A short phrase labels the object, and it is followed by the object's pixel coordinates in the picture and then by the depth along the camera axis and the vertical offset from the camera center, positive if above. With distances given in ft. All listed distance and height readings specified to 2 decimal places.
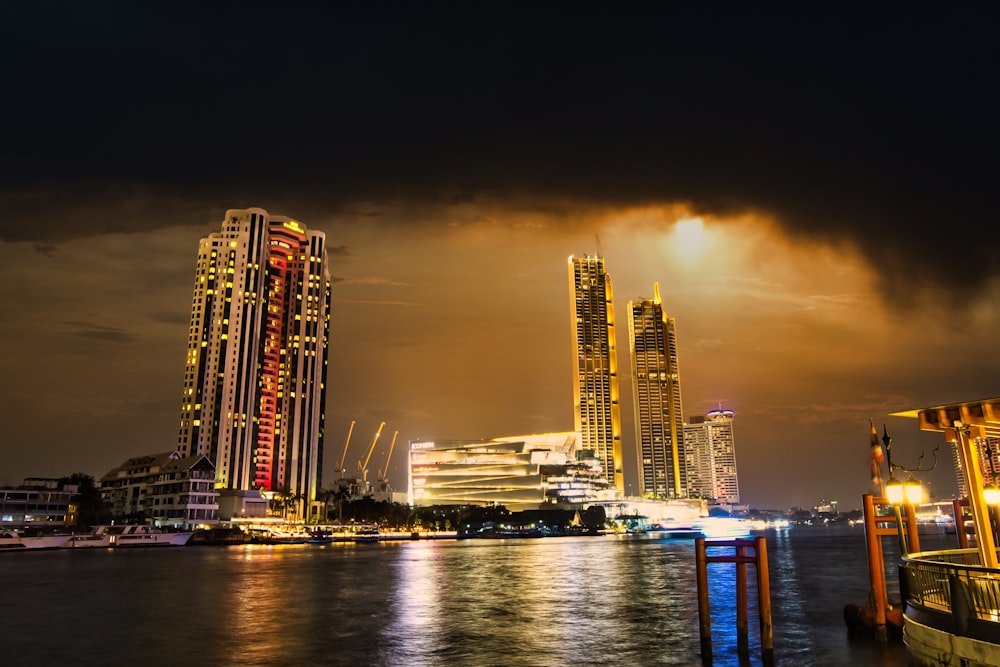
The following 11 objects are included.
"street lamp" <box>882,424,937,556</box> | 91.86 -0.14
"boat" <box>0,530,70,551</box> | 485.15 -30.34
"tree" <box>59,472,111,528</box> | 604.49 -5.28
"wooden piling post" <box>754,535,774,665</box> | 94.99 -15.17
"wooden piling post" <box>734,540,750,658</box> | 100.94 -16.41
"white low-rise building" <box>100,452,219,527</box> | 622.13 +1.96
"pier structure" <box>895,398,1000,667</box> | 54.03 -7.99
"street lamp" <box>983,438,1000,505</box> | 78.59 -0.39
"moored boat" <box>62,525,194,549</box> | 536.42 -31.71
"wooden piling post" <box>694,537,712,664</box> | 98.07 -15.57
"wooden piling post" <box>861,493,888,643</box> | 104.73 -10.10
